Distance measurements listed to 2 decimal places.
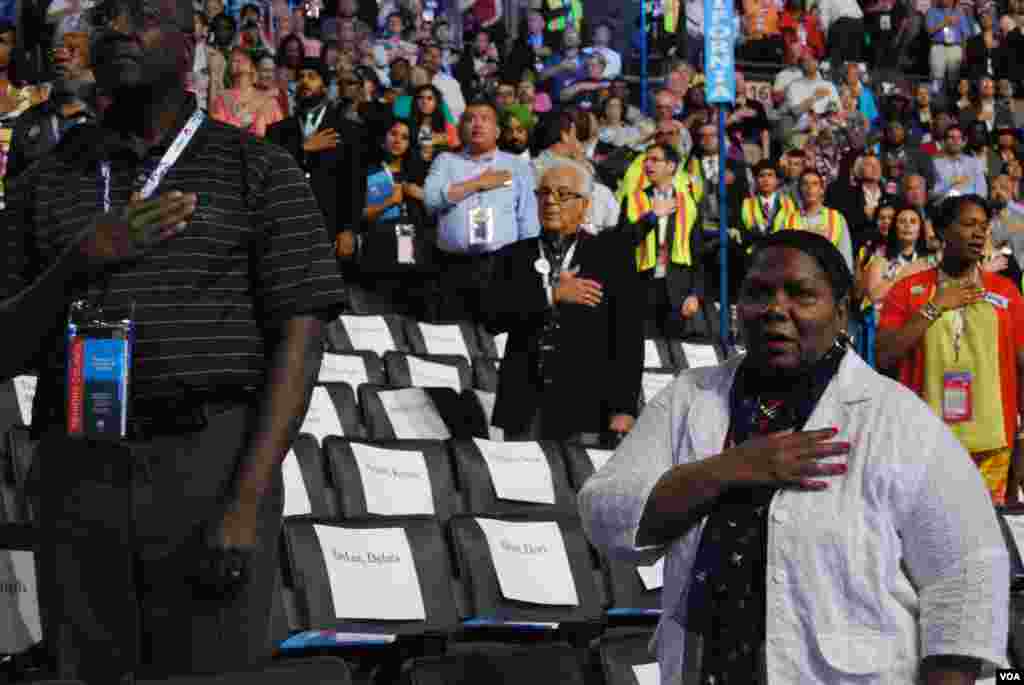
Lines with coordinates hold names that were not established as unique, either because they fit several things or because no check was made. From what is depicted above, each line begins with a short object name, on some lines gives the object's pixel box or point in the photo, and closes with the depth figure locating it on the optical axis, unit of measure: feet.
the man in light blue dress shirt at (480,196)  31.71
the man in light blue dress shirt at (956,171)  49.52
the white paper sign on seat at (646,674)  15.44
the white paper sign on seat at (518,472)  21.80
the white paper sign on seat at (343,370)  28.25
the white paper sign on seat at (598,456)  22.36
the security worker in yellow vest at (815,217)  37.29
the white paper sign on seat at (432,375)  29.01
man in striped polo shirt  9.32
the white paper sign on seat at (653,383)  29.60
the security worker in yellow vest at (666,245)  35.99
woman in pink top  35.22
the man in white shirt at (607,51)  51.11
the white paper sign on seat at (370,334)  31.58
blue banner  36.14
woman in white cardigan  10.11
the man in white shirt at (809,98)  51.29
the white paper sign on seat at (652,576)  19.42
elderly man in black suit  23.66
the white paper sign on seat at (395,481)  20.80
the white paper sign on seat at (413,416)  25.66
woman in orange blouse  20.93
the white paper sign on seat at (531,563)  18.29
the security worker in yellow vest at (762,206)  39.09
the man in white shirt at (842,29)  61.62
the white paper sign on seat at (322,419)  24.59
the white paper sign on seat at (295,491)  20.22
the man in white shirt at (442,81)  42.91
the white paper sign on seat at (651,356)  33.19
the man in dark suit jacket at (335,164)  34.09
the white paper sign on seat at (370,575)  16.97
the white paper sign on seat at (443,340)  32.17
